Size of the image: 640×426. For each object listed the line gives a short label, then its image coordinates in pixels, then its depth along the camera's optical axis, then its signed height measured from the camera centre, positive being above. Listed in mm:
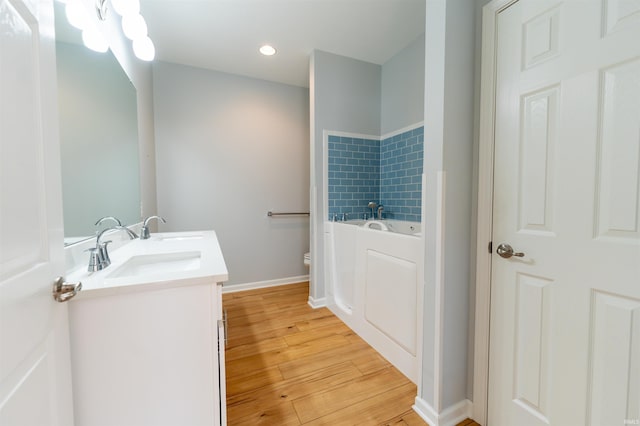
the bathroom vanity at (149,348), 780 -494
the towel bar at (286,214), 3139 -156
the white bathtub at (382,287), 1507 -628
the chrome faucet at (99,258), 954 -222
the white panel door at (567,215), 824 -55
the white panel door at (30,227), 496 -58
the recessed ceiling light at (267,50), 2412 +1506
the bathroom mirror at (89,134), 1007 +335
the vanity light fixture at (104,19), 1062 +976
